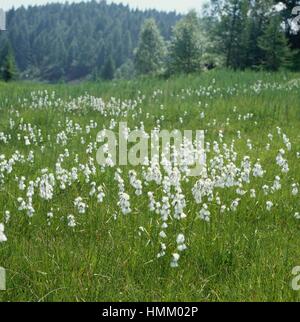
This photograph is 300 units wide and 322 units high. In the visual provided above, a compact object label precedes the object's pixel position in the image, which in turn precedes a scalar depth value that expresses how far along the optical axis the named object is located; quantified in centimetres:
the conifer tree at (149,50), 6725
